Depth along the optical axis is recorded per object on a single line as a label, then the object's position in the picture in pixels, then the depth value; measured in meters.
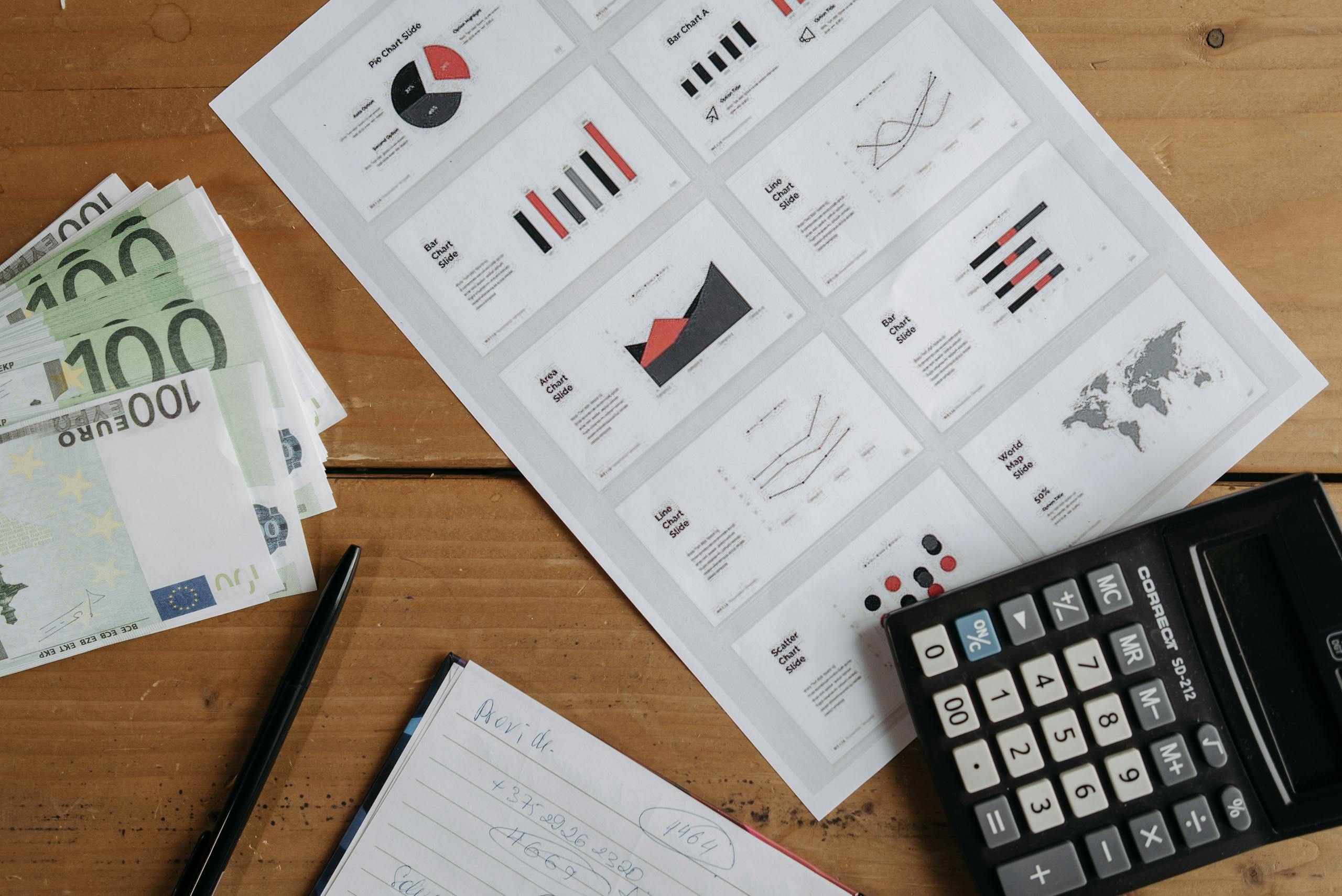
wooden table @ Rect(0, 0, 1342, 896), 0.41
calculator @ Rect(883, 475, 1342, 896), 0.37
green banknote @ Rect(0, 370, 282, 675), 0.41
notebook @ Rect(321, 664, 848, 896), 0.41
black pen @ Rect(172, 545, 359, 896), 0.40
